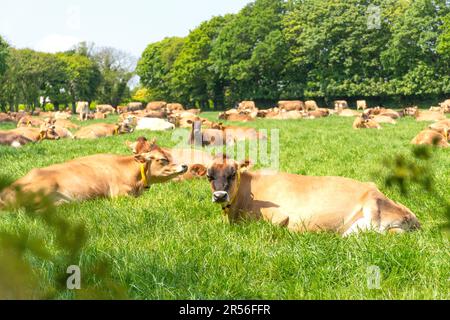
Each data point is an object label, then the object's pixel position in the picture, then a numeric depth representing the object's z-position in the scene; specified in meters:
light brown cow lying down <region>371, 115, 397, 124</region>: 26.73
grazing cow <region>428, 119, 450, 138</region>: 14.95
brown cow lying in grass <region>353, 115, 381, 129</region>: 22.64
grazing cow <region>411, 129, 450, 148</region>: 13.57
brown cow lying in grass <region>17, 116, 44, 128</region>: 29.08
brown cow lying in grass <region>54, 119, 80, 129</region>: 26.13
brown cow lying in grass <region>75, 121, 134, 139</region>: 20.39
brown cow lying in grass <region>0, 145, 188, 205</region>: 7.58
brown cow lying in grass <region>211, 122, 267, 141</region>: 17.69
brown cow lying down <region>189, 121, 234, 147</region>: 17.27
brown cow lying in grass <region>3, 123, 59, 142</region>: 18.73
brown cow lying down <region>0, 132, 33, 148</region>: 17.55
